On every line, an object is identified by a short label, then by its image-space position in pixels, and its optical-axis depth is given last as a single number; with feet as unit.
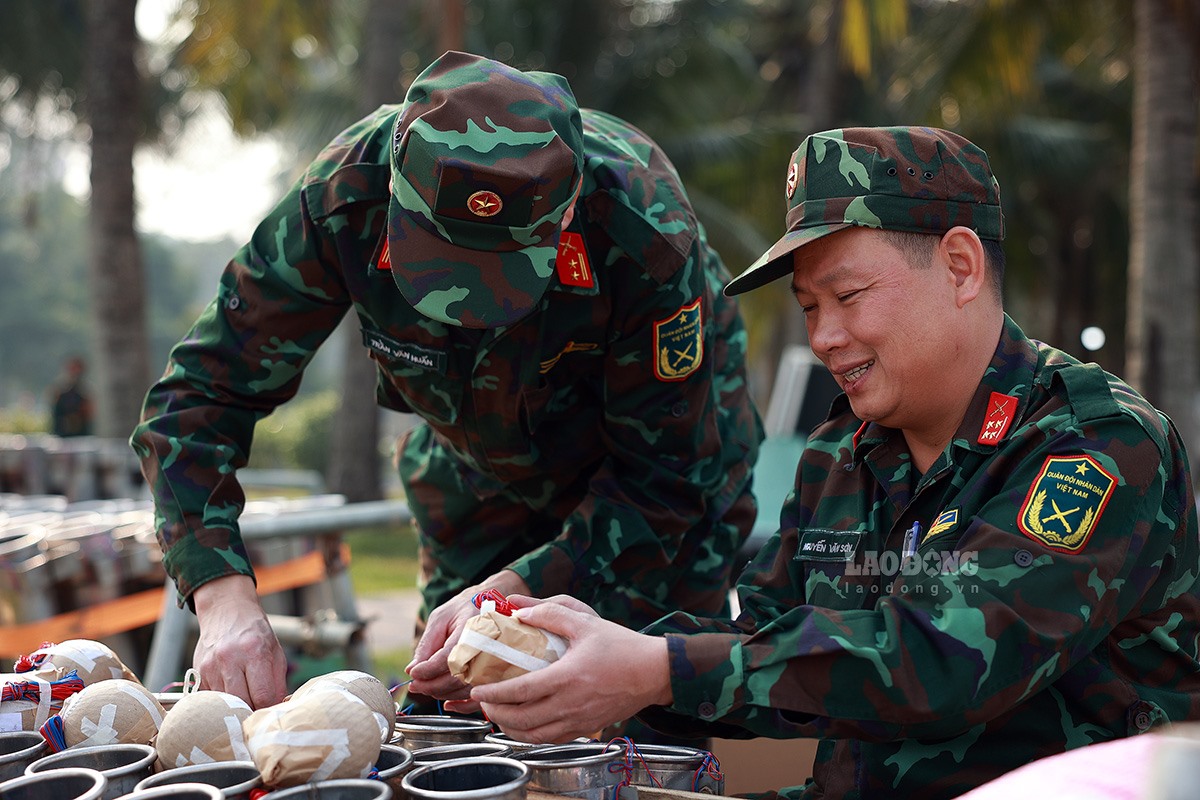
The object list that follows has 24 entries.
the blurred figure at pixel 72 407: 50.72
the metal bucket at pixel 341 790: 5.42
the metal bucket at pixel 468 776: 5.53
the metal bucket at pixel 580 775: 6.02
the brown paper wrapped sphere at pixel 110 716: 6.50
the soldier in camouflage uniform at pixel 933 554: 5.47
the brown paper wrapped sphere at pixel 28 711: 6.93
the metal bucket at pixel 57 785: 5.53
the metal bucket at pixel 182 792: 5.22
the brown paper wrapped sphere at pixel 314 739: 5.56
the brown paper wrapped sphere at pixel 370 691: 6.33
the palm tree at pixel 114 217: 34.14
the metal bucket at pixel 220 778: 5.50
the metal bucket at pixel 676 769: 6.30
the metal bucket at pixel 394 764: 5.80
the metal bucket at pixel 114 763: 5.73
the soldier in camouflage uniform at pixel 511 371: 7.78
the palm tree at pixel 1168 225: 27.50
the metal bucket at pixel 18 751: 6.07
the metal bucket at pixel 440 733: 6.80
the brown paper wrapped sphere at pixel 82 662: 7.52
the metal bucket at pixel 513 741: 6.42
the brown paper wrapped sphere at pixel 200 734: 6.13
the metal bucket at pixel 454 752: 6.08
